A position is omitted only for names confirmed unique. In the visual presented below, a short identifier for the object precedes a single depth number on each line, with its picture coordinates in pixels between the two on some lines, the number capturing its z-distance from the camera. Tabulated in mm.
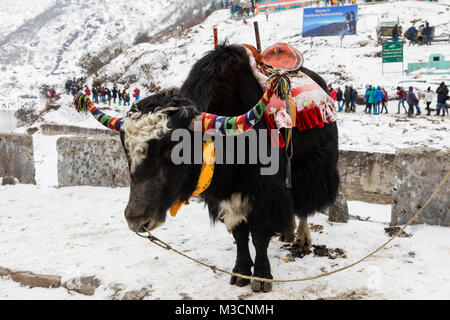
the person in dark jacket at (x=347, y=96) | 16391
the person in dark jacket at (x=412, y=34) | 23156
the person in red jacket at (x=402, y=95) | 15596
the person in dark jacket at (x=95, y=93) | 25106
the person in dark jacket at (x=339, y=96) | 16750
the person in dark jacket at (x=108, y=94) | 24203
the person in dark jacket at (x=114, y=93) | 24162
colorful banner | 35925
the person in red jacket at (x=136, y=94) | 23905
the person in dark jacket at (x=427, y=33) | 22300
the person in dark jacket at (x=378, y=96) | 15359
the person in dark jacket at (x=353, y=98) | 16344
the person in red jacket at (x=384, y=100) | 15625
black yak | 2299
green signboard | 18422
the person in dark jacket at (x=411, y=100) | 14258
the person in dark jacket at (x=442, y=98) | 13795
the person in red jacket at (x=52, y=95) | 27203
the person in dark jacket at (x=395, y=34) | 22781
